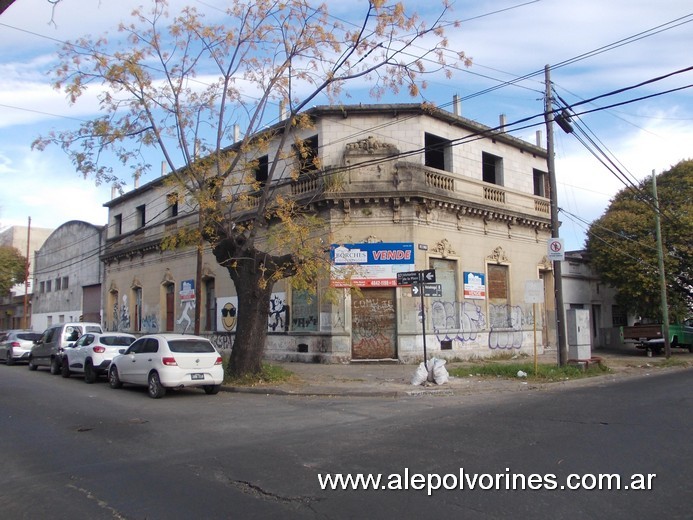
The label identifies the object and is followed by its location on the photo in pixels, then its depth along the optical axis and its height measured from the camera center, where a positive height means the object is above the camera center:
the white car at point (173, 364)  13.52 -1.09
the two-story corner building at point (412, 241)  20.97 +2.90
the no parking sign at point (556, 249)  17.61 +1.93
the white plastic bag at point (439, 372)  15.20 -1.54
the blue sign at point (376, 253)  21.06 +2.25
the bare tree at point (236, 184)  15.24 +3.58
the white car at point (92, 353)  17.20 -1.03
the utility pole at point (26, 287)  44.91 +2.68
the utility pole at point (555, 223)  17.62 +2.82
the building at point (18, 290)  55.31 +3.36
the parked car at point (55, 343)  20.52 -0.82
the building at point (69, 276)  40.53 +3.40
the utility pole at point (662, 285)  23.95 +1.06
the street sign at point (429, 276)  15.69 +1.04
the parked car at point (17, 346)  25.16 -1.09
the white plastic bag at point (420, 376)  15.21 -1.64
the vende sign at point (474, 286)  23.06 +1.12
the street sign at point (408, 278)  16.05 +1.03
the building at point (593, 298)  30.36 +0.73
